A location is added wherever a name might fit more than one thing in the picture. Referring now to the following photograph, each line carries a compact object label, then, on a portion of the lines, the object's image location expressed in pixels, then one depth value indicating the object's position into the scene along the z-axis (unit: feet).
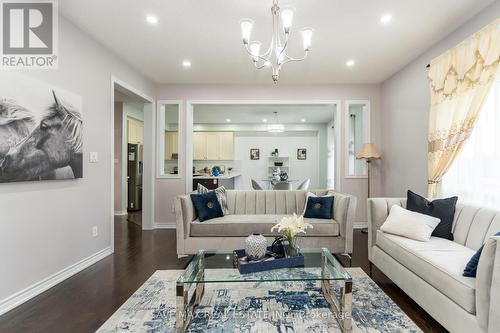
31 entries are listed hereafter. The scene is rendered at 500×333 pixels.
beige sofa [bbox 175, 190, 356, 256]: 10.96
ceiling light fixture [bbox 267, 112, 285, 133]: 25.72
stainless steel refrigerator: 21.97
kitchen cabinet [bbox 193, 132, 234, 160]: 29.27
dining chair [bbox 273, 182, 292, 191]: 19.28
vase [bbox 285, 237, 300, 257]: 7.42
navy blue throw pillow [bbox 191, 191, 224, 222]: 11.42
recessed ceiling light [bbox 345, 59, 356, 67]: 13.05
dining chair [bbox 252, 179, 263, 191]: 18.53
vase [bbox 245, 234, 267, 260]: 7.29
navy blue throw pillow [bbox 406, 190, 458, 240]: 8.36
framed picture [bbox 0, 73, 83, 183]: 7.17
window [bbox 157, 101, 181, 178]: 24.34
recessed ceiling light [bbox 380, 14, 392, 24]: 9.14
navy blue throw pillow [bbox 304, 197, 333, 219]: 11.82
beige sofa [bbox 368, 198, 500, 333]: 4.96
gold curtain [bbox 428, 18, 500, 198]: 8.18
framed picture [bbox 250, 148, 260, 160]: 31.01
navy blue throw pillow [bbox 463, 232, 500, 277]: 5.51
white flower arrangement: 7.39
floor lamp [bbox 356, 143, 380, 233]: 15.27
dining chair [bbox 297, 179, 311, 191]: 17.60
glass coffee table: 6.01
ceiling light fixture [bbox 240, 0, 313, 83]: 6.94
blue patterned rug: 6.33
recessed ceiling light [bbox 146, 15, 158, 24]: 9.16
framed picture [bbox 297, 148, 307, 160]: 31.01
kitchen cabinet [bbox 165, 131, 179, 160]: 28.19
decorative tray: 6.86
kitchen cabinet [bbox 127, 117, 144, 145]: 21.35
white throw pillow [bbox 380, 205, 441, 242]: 8.13
